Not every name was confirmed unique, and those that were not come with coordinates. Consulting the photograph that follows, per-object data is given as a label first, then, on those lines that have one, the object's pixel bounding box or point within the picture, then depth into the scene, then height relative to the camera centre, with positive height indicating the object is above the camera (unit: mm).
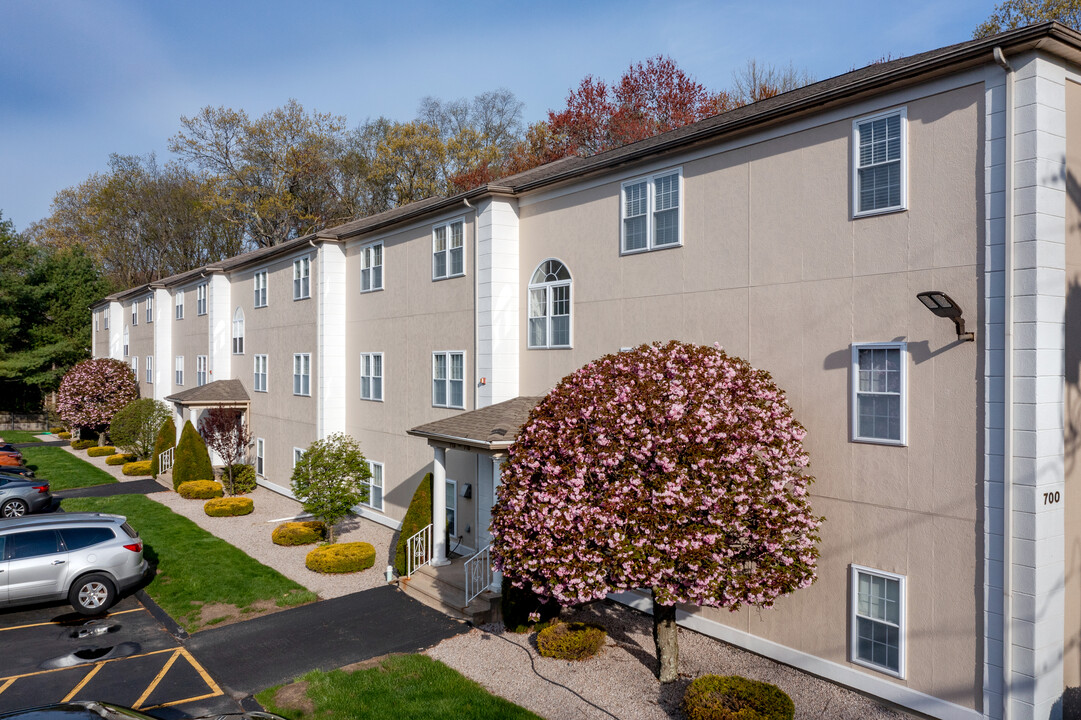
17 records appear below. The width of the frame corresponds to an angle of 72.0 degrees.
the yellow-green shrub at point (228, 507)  23984 -5111
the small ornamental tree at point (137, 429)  36438 -3841
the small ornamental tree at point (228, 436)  28078 -3335
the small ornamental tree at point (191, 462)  28891 -4332
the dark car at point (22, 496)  23469 -4670
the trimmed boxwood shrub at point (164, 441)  32375 -3967
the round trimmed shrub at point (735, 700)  9305 -4516
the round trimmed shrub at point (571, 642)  12102 -4796
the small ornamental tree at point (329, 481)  19734 -3573
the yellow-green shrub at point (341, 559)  17656 -5001
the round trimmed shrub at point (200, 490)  27031 -5101
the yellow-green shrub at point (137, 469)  32531 -5186
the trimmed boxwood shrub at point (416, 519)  16891 -3902
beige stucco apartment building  9164 +470
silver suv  14312 -4155
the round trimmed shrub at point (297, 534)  20375 -5073
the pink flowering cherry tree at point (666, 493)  9922 -1989
